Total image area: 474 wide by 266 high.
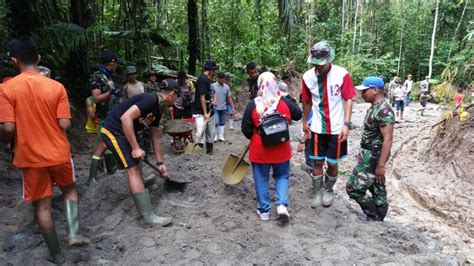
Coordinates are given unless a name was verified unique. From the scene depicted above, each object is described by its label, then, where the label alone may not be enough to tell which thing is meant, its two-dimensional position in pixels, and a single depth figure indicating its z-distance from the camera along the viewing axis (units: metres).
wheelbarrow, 7.33
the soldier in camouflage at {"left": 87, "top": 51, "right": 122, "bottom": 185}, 5.14
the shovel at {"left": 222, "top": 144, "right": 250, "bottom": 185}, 4.95
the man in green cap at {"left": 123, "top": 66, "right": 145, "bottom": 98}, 6.47
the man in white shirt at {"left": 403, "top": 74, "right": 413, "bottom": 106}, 17.96
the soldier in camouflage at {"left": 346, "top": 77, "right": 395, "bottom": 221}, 4.11
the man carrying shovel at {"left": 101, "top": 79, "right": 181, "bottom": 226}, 3.83
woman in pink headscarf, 4.02
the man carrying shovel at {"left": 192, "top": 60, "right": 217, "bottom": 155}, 7.14
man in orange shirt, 3.06
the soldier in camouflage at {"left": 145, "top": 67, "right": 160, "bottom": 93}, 7.80
